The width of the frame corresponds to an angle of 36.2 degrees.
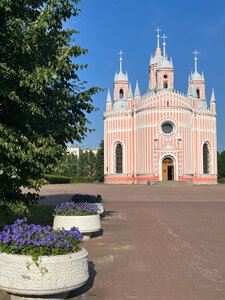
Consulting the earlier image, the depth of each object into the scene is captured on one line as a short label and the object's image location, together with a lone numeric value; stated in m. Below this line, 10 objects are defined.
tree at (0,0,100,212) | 6.51
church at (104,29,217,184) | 52.81
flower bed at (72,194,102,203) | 12.28
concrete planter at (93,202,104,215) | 11.94
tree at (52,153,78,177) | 93.50
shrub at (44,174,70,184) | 51.55
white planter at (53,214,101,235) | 8.95
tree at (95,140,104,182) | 68.38
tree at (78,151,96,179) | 93.75
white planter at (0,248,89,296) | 4.48
